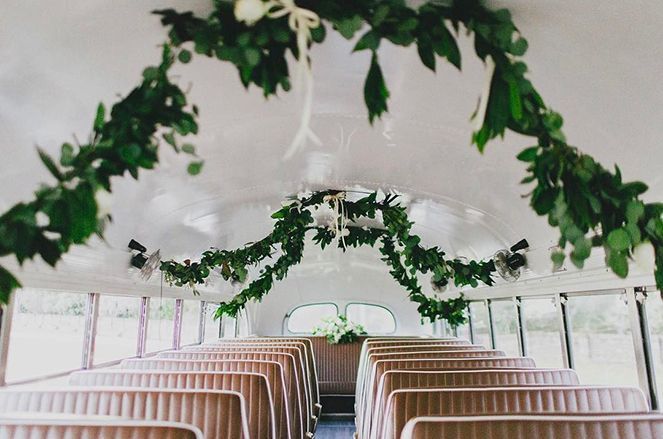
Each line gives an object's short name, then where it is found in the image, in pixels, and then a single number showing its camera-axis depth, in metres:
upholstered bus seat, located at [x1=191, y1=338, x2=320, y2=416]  5.07
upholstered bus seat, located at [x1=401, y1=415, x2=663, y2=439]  1.67
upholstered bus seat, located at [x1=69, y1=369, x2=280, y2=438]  2.88
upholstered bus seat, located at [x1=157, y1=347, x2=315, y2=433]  4.12
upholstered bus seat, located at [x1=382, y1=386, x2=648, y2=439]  2.28
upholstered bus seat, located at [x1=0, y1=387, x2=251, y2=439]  2.19
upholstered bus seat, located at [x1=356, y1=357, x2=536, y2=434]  3.48
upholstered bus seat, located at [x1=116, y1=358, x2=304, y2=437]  3.50
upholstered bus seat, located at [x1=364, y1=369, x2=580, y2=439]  2.97
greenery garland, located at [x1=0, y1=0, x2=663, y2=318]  1.25
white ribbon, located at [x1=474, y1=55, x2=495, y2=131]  1.25
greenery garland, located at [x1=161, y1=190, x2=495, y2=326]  4.30
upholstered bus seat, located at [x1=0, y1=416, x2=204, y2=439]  1.57
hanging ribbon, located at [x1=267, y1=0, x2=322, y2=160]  1.17
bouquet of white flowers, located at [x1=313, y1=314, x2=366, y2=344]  8.43
